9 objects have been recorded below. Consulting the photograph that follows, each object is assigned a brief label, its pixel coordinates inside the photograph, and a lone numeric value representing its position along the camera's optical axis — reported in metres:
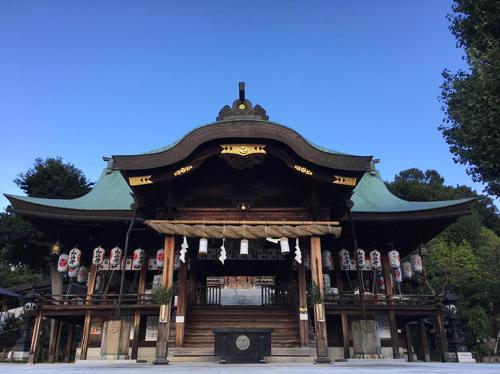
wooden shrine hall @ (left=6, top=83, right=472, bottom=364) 12.05
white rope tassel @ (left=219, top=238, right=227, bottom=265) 11.91
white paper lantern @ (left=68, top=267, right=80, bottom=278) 17.17
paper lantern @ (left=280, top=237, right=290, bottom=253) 12.10
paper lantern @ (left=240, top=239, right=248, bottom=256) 11.85
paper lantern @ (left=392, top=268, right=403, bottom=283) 17.84
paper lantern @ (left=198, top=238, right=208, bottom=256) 12.13
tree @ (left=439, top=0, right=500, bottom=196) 9.14
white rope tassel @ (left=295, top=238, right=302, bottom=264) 12.19
